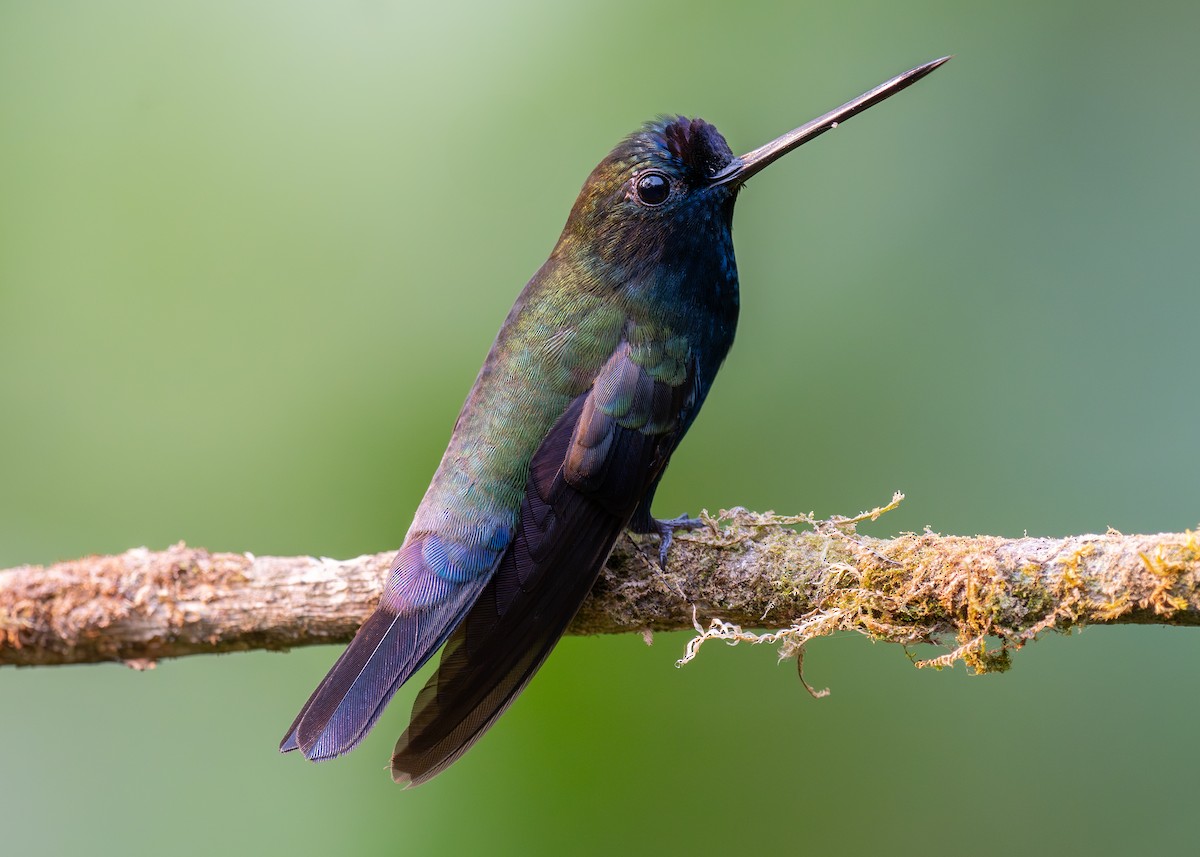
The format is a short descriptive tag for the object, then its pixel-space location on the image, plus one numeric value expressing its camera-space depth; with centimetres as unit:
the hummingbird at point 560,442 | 235
